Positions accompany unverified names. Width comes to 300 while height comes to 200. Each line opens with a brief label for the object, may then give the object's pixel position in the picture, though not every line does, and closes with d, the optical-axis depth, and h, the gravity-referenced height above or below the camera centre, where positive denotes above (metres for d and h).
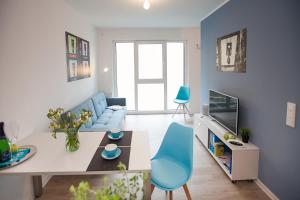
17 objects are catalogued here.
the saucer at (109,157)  1.80 -0.67
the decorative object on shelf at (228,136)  2.99 -0.85
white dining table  1.63 -0.68
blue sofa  3.83 -0.81
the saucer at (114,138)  2.26 -0.64
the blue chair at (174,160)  1.96 -0.88
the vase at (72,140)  1.94 -0.58
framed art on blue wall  3.05 +0.35
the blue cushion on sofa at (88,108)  3.62 -0.58
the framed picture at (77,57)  3.87 +0.36
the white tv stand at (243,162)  2.66 -1.07
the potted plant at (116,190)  0.72 -0.40
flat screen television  3.06 -0.55
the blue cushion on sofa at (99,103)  4.71 -0.64
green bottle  1.66 -0.54
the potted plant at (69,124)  1.91 -0.42
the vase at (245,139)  2.86 -0.84
